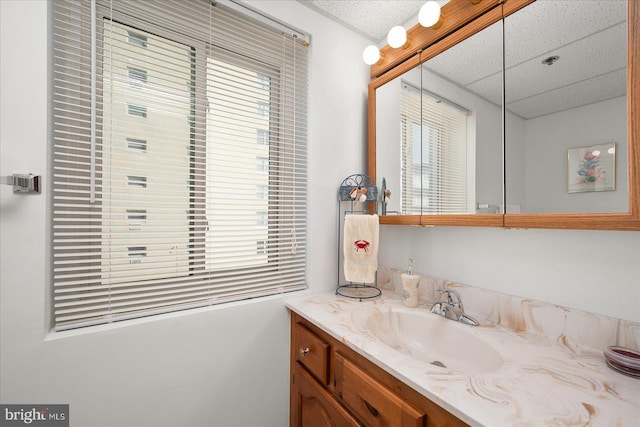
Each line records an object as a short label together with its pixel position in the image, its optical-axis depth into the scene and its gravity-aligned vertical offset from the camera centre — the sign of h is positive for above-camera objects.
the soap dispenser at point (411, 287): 1.16 -0.33
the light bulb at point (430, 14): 1.03 +0.81
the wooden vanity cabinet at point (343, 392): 0.65 -0.55
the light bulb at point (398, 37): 1.17 +0.82
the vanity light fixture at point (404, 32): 1.03 +0.82
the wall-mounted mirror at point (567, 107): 0.68 +0.33
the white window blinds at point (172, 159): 0.87 +0.22
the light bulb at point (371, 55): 1.33 +0.83
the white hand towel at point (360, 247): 1.24 -0.16
